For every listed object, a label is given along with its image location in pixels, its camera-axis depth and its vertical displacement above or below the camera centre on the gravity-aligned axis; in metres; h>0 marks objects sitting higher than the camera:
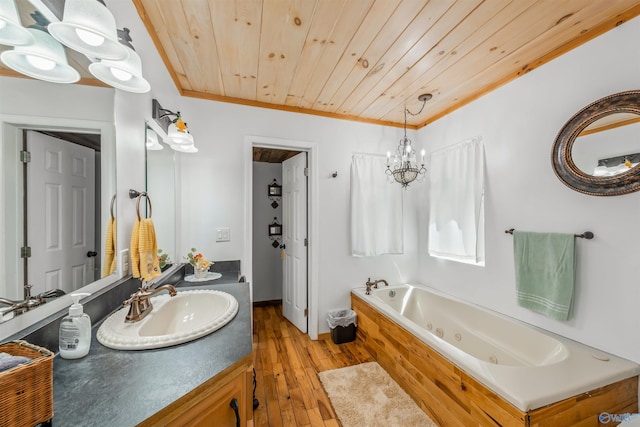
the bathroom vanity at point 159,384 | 0.58 -0.47
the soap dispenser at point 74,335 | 0.76 -0.39
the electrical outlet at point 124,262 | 1.23 -0.26
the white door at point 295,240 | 2.70 -0.33
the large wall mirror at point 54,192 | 0.68 +0.07
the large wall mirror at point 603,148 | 1.31 +0.38
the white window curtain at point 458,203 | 2.17 +0.09
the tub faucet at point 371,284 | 2.56 -0.77
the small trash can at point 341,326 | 2.49 -1.17
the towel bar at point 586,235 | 1.47 -0.14
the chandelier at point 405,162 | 2.23 +0.52
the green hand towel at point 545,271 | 1.55 -0.40
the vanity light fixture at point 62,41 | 0.67 +0.54
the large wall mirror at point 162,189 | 1.63 +0.17
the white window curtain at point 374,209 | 2.63 +0.03
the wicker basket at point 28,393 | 0.46 -0.36
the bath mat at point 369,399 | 1.55 -1.32
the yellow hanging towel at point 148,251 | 1.29 -0.22
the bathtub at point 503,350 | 1.15 -0.84
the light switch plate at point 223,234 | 2.27 -0.21
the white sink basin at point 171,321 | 0.84 -0.45
